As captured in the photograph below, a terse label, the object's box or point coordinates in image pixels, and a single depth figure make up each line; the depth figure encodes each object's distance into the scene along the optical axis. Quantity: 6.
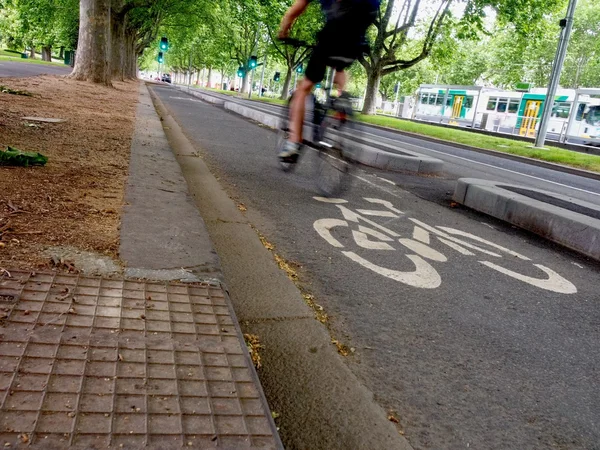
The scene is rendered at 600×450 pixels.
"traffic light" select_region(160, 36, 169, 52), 37.72
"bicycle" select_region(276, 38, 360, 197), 5.24
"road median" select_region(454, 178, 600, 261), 4.88
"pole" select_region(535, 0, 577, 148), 16.98
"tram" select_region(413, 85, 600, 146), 27.72
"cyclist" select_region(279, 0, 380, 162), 4.36
